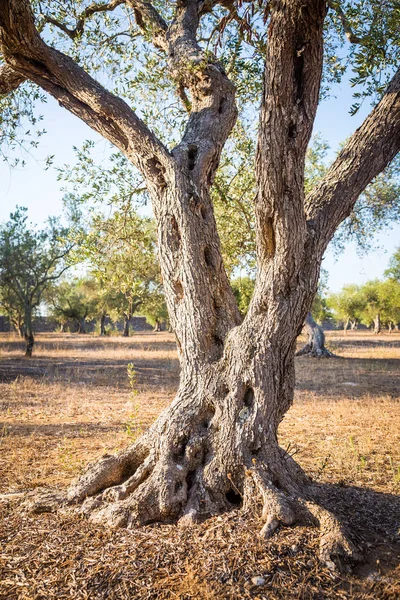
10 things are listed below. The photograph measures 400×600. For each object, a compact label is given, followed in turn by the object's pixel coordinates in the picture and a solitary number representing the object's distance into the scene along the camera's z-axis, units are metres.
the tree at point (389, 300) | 44.88
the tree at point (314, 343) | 21.58
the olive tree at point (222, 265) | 3.49
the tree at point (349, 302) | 56.34
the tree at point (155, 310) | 29.71
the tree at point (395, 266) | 36.00
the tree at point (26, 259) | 21.92
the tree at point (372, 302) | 52.53
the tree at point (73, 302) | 45.91
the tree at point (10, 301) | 27.31
